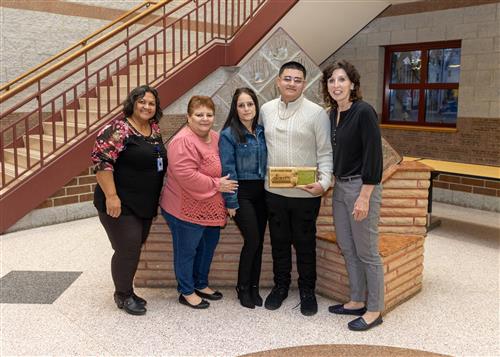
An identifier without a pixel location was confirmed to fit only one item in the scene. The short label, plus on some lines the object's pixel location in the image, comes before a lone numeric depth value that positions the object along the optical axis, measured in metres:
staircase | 4.82
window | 6.78
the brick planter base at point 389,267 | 2.95
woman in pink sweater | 2.68
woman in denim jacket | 2.70
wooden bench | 4.58
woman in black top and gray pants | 2.46
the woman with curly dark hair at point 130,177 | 2.61
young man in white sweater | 2.64
